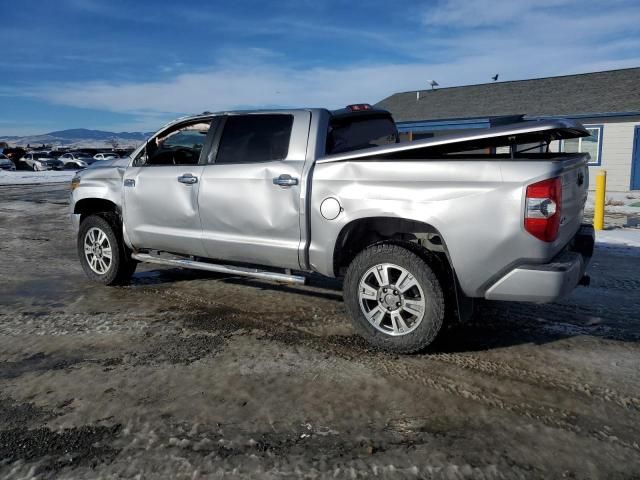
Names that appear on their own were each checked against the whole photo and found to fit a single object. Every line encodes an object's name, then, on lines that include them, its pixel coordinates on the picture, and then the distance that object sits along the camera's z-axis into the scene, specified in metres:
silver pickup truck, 3.56
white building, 19.78
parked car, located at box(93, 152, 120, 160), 51.66
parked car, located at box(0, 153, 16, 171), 42.88
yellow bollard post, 9.53
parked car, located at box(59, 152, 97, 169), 47.66
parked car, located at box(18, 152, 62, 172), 44.38
